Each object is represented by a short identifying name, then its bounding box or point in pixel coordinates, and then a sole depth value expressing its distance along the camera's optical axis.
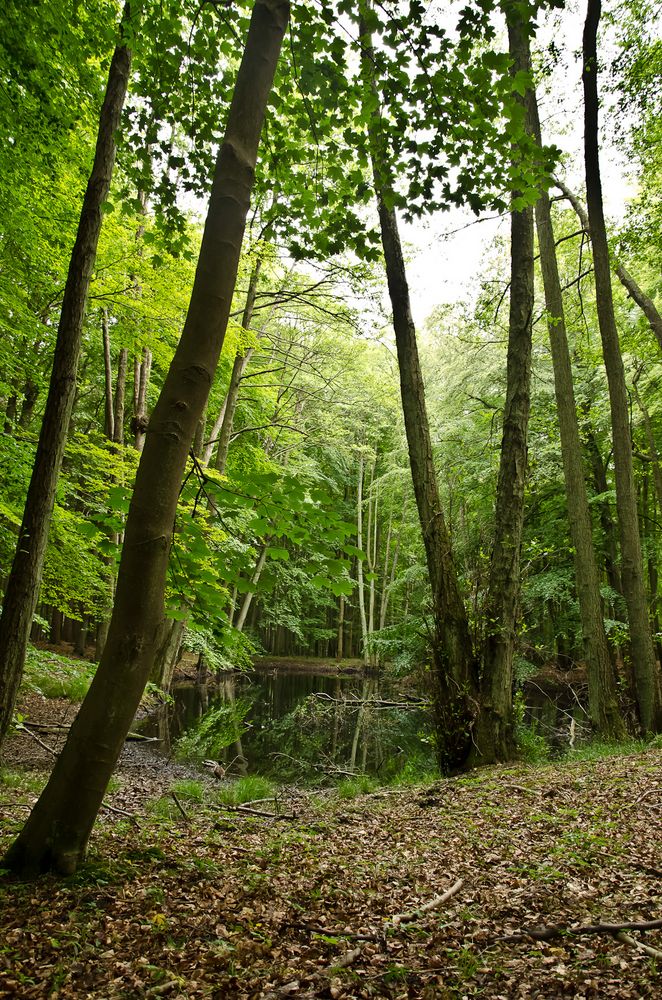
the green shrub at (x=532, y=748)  6.92
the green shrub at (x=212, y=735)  9.84
